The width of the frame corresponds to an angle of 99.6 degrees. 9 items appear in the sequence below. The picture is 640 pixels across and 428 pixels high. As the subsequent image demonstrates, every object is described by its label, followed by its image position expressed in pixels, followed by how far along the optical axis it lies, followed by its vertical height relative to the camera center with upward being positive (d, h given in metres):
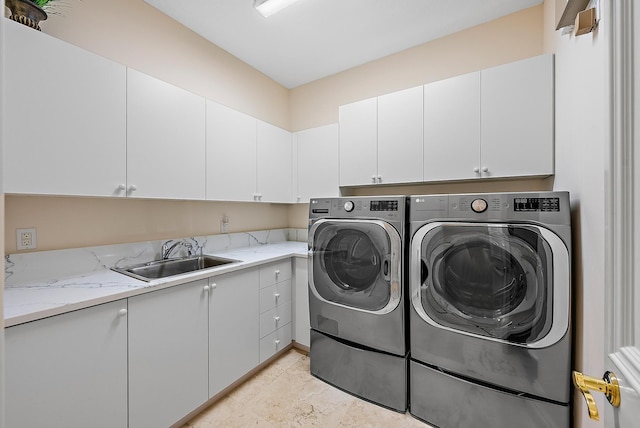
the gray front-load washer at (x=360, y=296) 1.76 -0.59
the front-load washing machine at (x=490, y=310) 1.32 -0.53
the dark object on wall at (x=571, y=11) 0.96 +0.76
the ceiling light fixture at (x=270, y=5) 1.84 +1.43
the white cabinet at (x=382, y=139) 2.17 +0.63
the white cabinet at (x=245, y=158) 2.13 +0.49
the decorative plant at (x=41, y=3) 1.34 +1.06
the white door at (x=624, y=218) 0.49 -0.01
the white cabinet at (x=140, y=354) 1.09 -0.73
